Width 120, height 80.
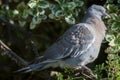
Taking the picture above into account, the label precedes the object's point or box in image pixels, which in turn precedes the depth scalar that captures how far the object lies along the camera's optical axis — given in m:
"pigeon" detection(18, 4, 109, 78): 5.68
